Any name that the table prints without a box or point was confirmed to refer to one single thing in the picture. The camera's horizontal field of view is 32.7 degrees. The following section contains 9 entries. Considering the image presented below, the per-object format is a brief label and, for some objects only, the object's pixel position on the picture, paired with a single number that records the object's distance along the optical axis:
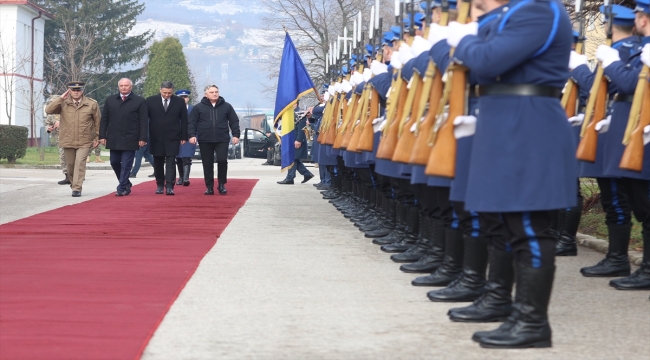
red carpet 5.42
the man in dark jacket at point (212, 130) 17.72
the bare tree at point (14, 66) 51.50
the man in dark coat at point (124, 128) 16.80
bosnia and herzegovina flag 18.52
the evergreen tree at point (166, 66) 88.81
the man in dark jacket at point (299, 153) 20.60
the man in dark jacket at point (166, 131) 17.36
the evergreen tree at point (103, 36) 67.94
